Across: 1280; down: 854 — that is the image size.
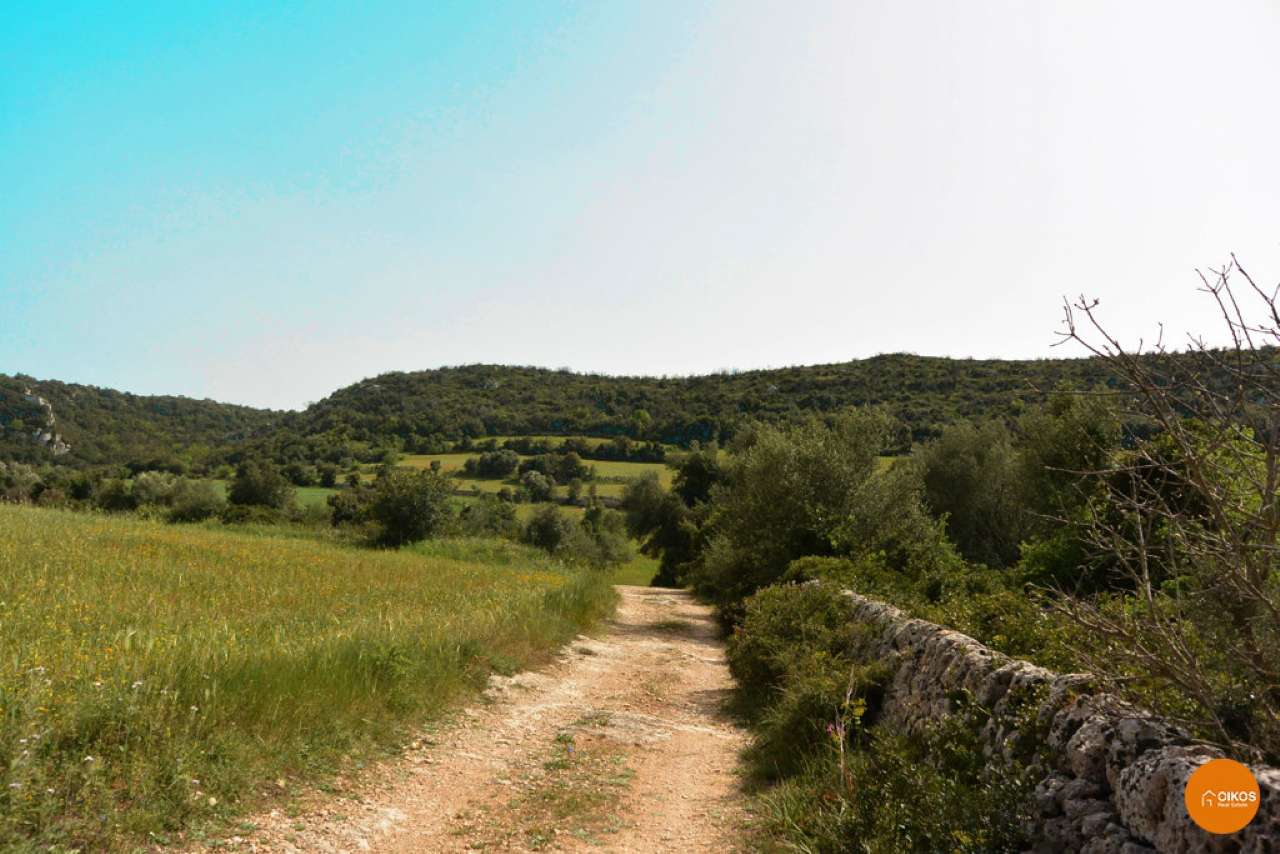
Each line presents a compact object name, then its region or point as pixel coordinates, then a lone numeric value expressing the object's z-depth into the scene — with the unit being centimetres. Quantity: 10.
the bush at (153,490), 6307
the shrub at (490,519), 5659
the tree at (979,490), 3684
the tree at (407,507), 4175
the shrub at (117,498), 6456
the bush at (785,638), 1082
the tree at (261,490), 6581
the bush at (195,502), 4819
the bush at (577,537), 5734
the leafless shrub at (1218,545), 350
